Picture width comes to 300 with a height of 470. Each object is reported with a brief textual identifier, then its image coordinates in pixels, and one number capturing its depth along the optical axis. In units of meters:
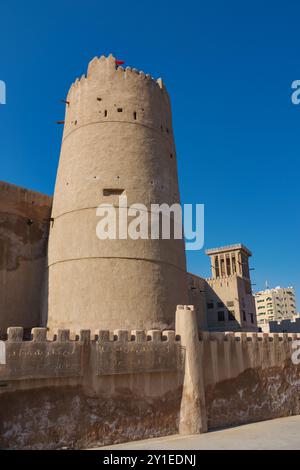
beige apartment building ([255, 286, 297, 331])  87.69
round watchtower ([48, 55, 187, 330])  14.19
